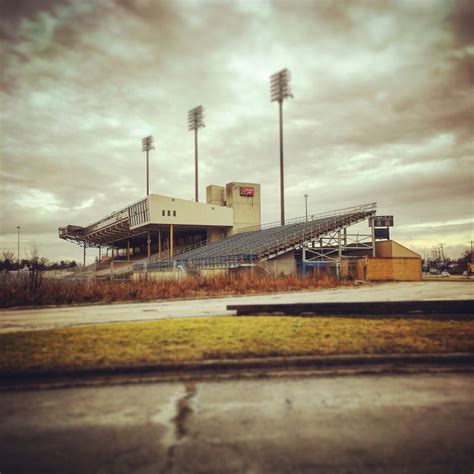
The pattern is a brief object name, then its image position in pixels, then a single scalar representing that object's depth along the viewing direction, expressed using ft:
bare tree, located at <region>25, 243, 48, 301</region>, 60.49
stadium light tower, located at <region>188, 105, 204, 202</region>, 213.25
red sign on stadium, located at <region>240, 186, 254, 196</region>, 175.42
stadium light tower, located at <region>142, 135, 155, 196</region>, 247.29
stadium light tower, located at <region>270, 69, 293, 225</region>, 170.35
